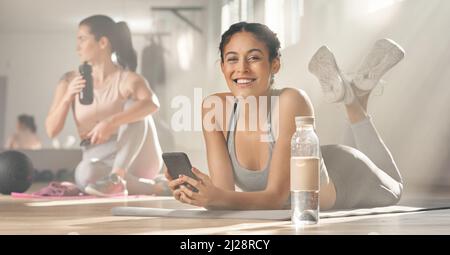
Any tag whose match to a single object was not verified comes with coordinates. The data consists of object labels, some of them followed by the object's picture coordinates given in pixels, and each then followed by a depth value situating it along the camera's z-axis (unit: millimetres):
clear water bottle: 3243
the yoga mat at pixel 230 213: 3522
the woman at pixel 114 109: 5426
